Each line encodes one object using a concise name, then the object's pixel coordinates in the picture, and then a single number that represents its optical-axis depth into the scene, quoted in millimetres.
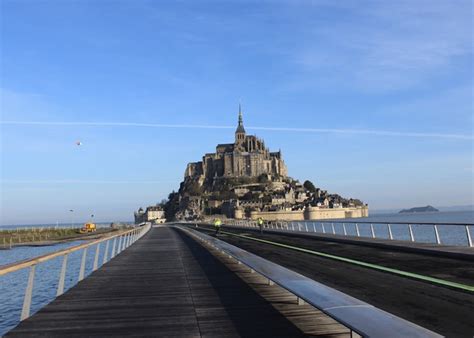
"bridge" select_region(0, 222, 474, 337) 6699
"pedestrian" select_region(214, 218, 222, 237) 40562
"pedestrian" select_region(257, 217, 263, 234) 41247
